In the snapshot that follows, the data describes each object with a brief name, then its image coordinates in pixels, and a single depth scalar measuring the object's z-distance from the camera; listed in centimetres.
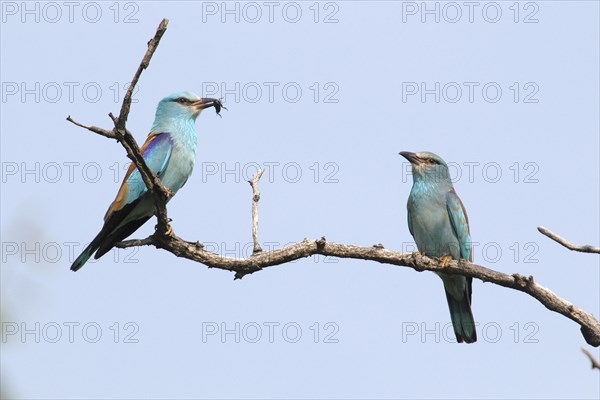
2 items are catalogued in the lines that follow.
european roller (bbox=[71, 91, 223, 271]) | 1476
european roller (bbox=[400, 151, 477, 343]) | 1602
